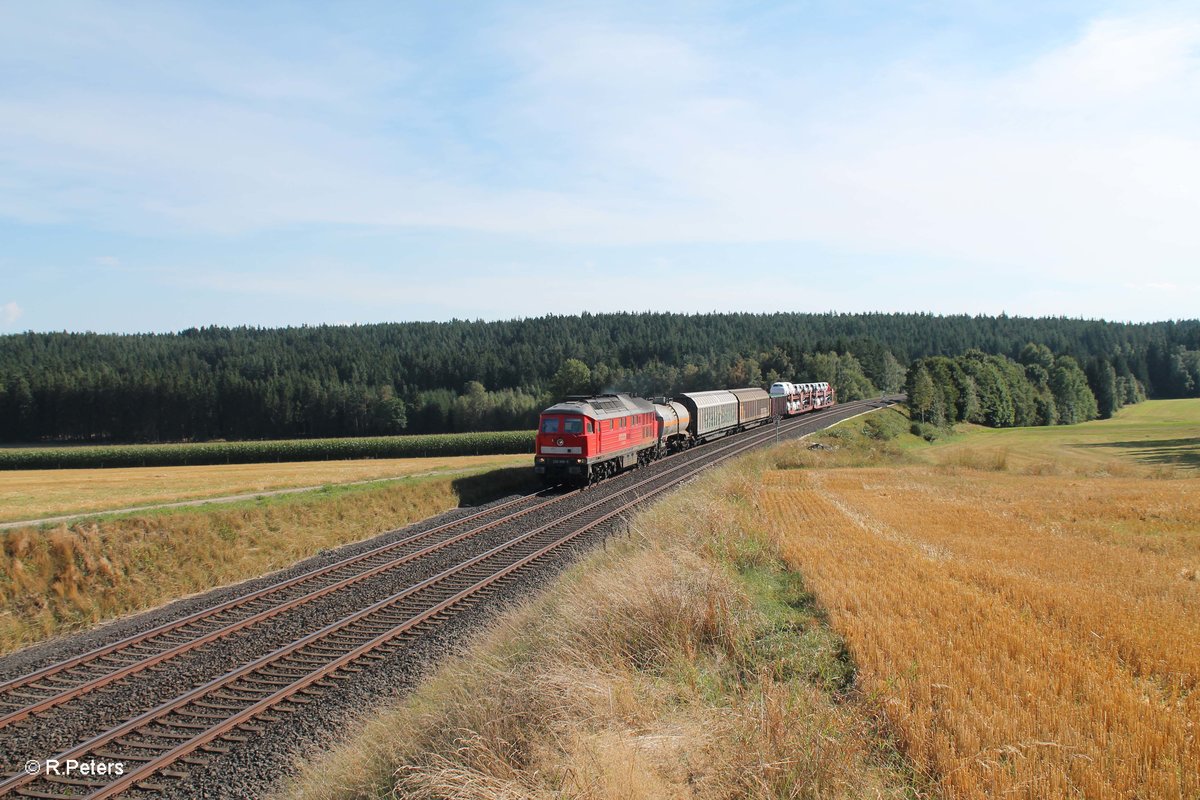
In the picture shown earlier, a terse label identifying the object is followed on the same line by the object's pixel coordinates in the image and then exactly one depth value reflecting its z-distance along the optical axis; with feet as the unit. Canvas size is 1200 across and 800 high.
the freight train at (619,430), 97.14
